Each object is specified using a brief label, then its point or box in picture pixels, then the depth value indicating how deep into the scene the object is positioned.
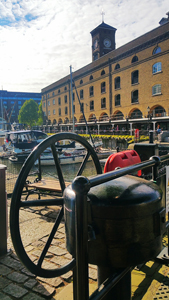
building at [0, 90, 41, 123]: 92.04
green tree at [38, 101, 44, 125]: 62.38
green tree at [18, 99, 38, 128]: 60.22
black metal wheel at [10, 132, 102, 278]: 1.34
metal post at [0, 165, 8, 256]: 3.15
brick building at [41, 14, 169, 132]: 27.16
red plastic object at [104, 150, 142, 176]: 4.06
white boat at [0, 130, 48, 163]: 19.80
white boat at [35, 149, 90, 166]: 17.96
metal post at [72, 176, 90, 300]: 1.00
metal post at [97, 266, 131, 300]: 1.50
